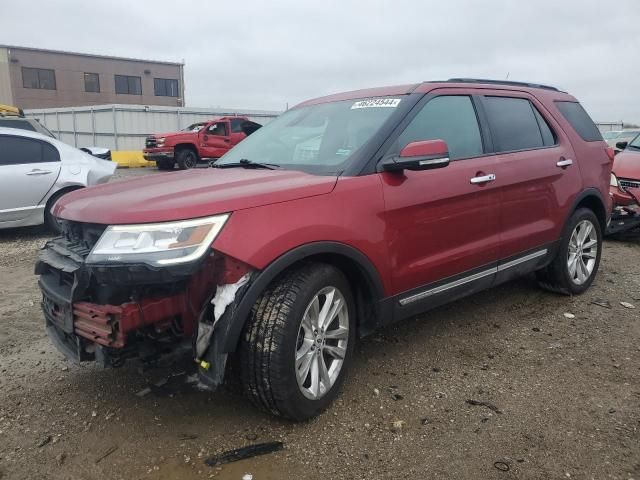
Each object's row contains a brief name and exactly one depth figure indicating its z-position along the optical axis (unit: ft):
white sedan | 22.76
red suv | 8.12
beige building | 136.77
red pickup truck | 61.11
